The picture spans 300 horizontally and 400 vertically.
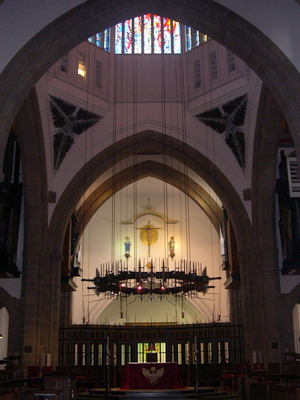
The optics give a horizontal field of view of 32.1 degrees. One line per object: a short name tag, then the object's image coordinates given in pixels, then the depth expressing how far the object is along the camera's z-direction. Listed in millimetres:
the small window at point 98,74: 19248
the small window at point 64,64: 18062
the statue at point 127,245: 26422
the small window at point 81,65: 18750
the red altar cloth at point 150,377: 15820
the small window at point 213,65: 18703
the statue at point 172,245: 26309
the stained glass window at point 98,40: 19562
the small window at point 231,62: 18172
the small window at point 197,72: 19289
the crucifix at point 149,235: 26828
